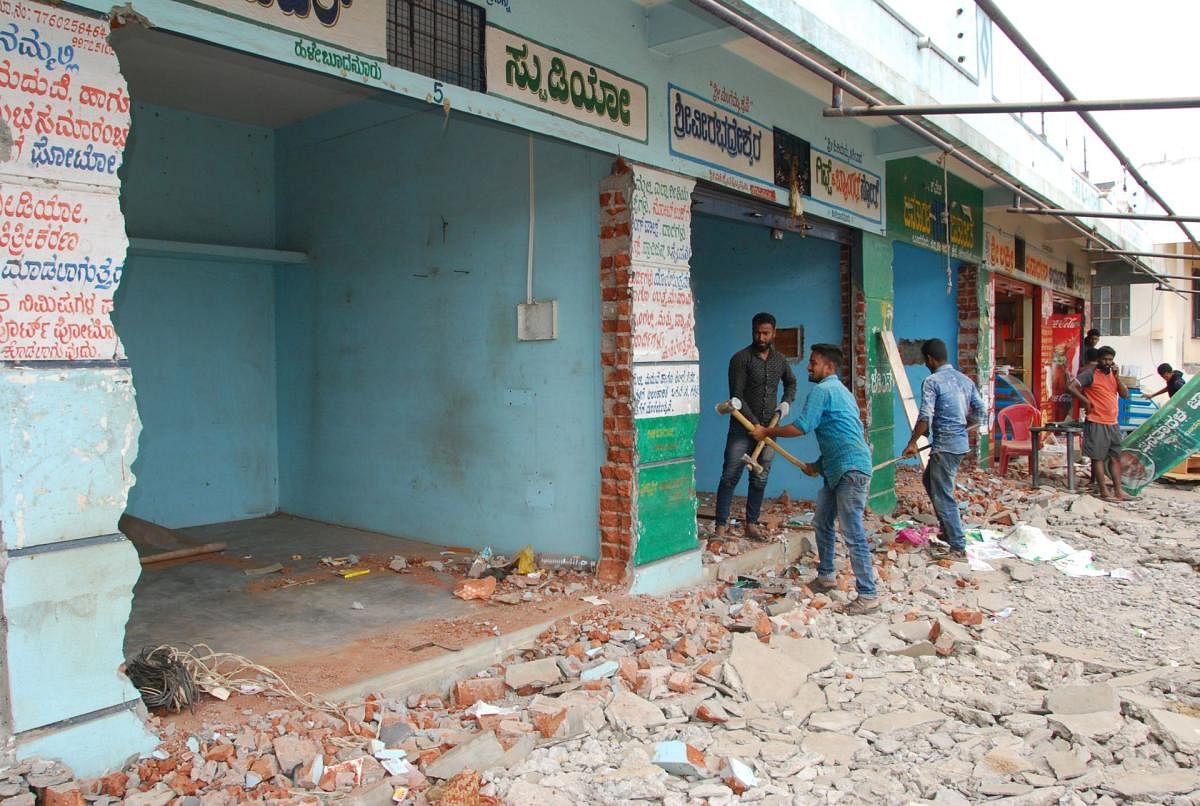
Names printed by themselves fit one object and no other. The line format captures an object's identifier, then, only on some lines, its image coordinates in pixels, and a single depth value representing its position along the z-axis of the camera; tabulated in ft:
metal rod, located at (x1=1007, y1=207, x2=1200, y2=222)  25.61
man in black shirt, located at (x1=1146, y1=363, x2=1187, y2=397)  40.19
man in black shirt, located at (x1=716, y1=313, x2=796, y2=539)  22.94
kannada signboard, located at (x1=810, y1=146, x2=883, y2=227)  24.76
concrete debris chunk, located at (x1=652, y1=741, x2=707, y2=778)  11.09
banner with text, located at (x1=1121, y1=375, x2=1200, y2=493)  31.12
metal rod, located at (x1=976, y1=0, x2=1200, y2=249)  12.97
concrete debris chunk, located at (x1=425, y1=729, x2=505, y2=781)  10.61
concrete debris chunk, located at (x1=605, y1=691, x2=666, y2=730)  12.42
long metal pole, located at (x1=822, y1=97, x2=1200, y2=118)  13.50
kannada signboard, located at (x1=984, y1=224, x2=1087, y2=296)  38.45
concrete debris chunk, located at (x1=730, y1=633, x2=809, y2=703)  13.60
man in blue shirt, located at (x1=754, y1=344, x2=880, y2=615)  18.58
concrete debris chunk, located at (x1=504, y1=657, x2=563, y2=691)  13.55
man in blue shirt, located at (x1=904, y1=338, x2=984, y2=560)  23.11
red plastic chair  33.83
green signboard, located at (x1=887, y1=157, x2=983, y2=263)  29.78
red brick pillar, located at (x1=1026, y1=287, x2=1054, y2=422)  47.65
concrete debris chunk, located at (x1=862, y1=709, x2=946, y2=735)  12.49
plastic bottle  18.35
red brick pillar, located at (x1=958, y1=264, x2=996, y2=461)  36.68
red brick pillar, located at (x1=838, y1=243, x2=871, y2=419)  27.53
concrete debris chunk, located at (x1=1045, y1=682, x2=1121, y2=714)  12.64
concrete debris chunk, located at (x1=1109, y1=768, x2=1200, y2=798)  10.34
